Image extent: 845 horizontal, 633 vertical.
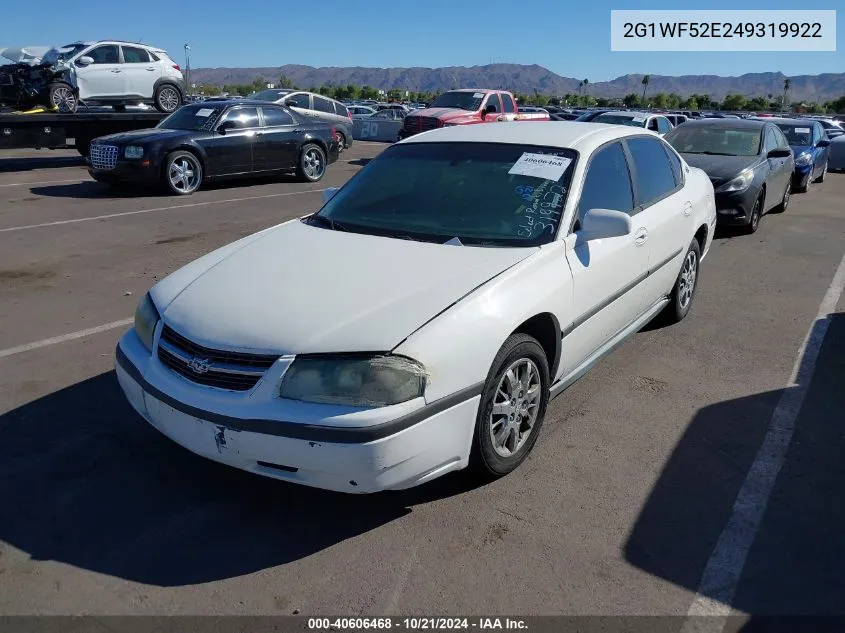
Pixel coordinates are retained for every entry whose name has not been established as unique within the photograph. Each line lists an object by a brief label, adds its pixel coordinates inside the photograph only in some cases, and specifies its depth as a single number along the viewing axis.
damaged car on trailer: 14.34
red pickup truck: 17.70
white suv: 15.13
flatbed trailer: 12.78
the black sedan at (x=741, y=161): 9.20
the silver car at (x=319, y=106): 18.73
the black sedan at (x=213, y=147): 11.48
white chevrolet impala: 2.84
